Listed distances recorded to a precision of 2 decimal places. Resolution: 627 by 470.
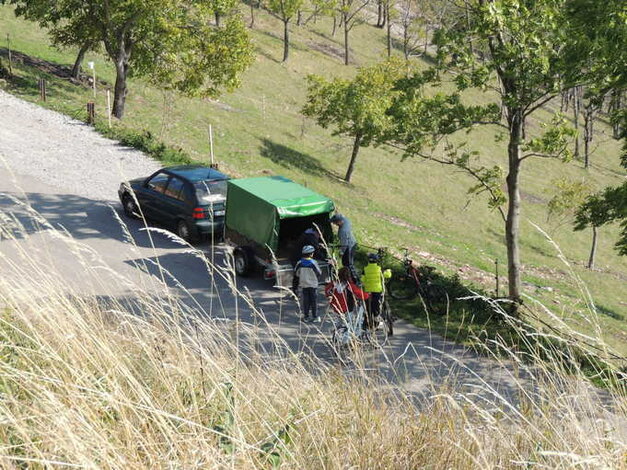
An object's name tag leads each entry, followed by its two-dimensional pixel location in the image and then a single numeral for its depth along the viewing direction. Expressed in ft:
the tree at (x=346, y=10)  242.37
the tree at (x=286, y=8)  213.66
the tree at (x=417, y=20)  257.14
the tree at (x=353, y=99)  127.54
